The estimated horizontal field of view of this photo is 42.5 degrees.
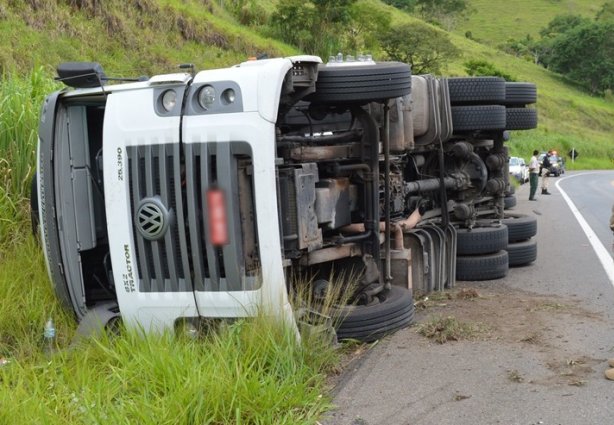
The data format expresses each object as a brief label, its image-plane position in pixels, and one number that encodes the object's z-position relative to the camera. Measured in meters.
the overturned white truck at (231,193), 4.82
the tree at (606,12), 124.38
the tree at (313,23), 38.00
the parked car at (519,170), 31.72
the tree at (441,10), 102.44
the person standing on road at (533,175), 21.55
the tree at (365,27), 44.22
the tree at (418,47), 53.78
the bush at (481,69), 59.94
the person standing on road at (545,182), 24.84
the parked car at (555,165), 38.00
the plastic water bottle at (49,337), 5.38
